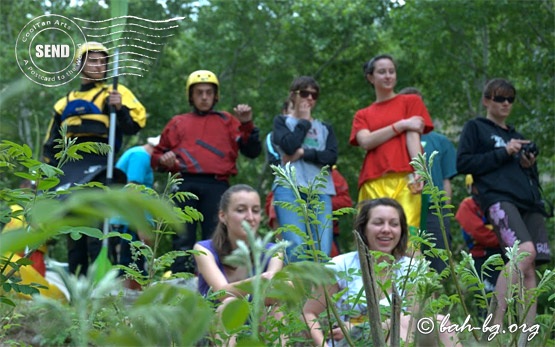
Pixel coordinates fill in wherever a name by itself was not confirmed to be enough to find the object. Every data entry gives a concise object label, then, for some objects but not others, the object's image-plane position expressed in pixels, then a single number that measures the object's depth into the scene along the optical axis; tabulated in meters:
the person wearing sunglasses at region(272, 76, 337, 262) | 6.87
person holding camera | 6.51
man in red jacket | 7.45
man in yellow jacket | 7.33
